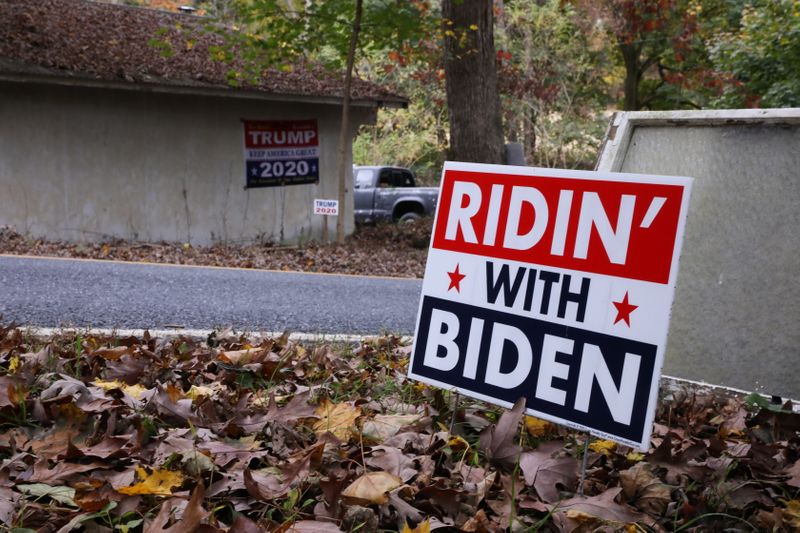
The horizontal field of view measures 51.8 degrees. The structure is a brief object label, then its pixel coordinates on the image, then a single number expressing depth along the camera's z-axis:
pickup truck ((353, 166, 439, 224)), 23.44
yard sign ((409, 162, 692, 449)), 2.60
